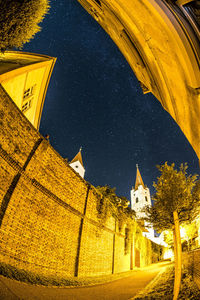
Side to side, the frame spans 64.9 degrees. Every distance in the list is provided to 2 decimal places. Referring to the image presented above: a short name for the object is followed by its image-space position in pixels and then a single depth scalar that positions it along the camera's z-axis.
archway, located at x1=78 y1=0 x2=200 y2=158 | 1.78
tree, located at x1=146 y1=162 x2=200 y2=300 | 8.25
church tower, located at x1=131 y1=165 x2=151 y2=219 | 59.55
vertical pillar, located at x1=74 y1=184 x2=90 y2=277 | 8.13
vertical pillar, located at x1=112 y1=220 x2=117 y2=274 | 11.83
